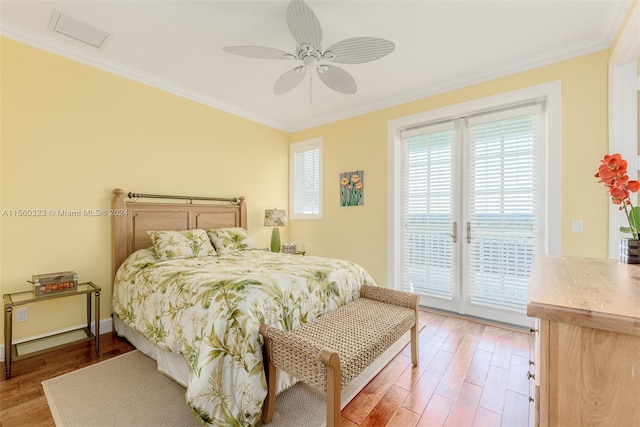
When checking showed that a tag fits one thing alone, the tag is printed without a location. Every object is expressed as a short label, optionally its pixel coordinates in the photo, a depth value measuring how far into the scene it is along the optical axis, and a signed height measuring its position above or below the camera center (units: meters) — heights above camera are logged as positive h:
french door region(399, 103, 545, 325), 2.84 +0.04
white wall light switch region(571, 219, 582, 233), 2.53 -0.11
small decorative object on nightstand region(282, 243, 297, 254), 4.25 -0.53
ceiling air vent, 2.23 +1.55
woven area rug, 1.61 -1.19
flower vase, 1.44 -0.19
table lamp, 4.16 -0.13
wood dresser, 0.69 -0.38
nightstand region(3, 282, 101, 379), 2.03 -1.06
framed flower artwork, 3.99 +0.37
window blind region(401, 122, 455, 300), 3.32 +0.05
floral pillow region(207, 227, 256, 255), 3.22 -0.32
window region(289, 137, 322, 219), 4.53 +0.58
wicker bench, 1.36 -0.74
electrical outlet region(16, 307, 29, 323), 2.35 -0.86
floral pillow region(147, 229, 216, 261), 2.75 -0.32
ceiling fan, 1.79 +1.21
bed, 1.50 -0.58
